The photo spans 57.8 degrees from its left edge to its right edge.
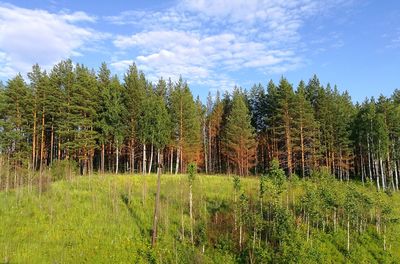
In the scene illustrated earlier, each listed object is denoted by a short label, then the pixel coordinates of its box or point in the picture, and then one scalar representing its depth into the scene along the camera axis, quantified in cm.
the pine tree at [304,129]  5241
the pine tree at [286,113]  5267
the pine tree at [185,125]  5416
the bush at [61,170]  4241
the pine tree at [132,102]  5216
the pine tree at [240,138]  5519
